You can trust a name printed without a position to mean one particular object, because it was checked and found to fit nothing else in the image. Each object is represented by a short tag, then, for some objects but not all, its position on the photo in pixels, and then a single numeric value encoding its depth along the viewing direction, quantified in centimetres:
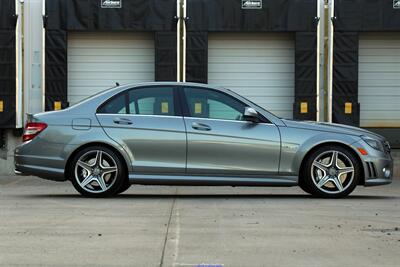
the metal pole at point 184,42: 1605
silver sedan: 836
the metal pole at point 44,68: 1595
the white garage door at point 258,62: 1650
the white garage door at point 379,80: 1642
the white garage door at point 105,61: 1645
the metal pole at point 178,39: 1602
